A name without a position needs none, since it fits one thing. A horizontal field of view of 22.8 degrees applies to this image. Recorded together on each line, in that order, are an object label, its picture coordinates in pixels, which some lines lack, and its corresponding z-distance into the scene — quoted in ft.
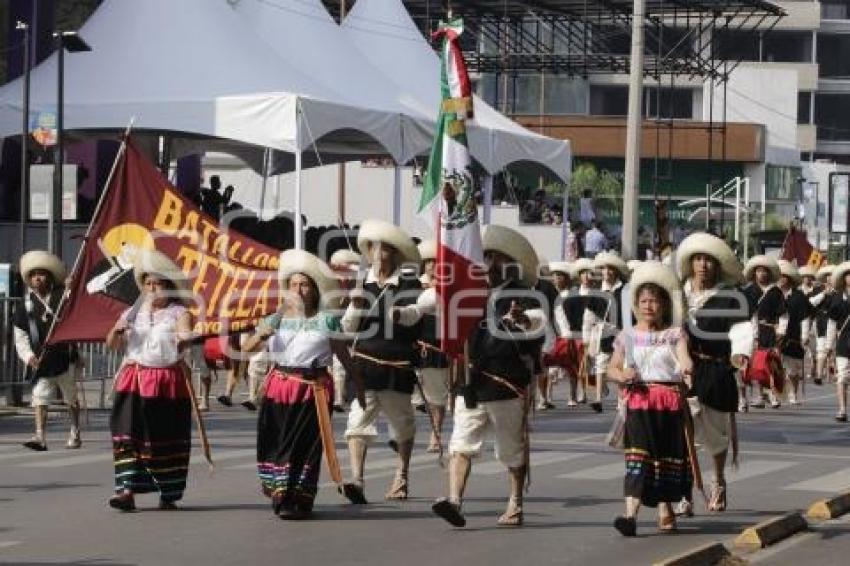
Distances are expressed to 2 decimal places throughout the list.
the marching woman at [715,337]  43.65
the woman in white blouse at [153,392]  43.06
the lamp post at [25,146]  79.97
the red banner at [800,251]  116.74
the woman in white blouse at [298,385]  41.52
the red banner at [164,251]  49.52
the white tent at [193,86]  80.64
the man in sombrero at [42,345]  57.31
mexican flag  41.19
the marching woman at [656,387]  39.81
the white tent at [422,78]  97.81
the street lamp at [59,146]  78.64
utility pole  114.32
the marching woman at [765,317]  78.12
